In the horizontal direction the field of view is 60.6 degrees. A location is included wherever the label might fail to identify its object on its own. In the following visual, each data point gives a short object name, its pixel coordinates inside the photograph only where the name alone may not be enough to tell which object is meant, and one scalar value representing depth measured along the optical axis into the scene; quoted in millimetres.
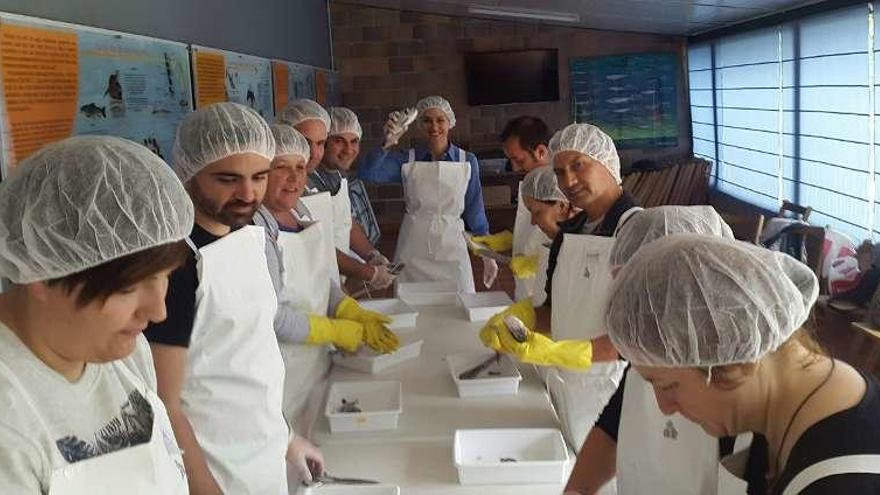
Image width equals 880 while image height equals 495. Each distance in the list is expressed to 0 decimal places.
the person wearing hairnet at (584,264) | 1948
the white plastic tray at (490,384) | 2100
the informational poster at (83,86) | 1678
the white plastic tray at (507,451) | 1594
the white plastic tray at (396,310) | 2797
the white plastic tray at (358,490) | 1482
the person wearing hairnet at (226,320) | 1464
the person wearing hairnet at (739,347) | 887
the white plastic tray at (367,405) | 1877
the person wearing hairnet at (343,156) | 3502
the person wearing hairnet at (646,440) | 1347
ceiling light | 6570
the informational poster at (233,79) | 3017
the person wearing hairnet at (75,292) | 892
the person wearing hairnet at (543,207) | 2564
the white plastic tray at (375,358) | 2340
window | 4230
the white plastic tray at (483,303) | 2875
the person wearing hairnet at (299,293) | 2104
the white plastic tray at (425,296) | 3150
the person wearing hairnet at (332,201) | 2936
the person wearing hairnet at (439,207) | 3998
